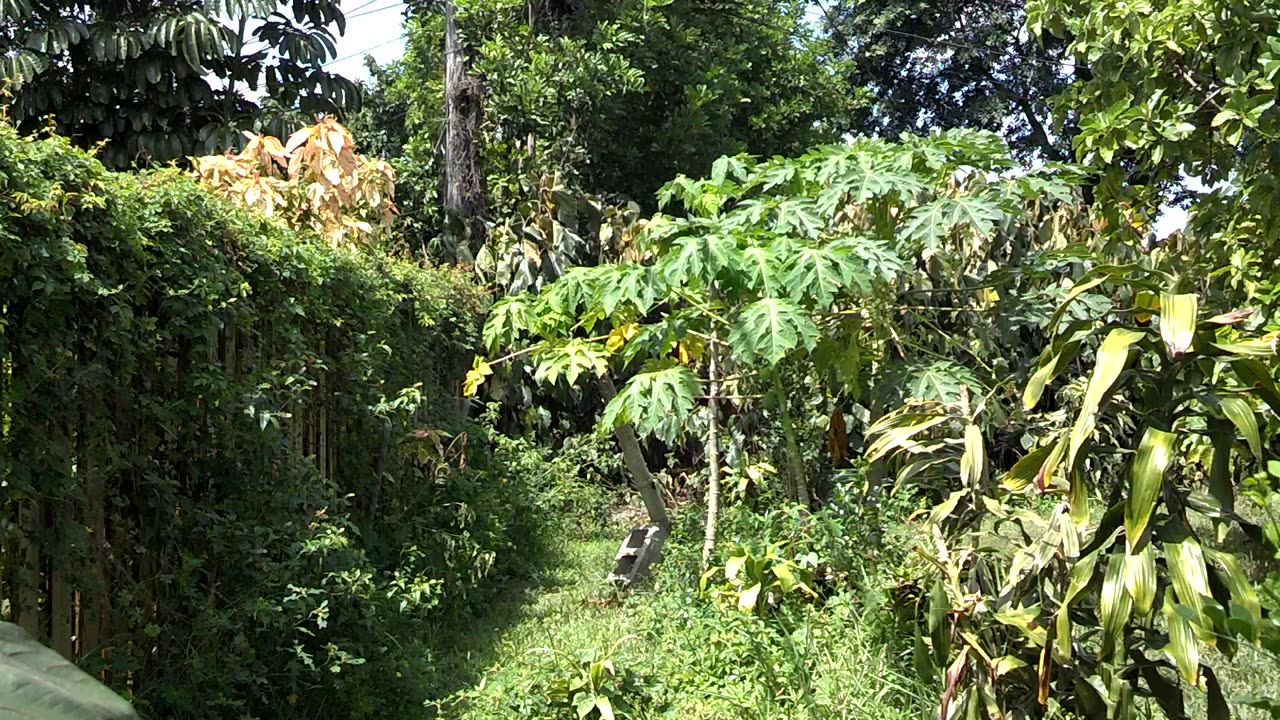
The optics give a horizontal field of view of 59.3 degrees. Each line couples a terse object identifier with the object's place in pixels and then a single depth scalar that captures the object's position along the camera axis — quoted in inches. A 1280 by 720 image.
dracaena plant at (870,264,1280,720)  103.9
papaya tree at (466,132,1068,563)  171.8
